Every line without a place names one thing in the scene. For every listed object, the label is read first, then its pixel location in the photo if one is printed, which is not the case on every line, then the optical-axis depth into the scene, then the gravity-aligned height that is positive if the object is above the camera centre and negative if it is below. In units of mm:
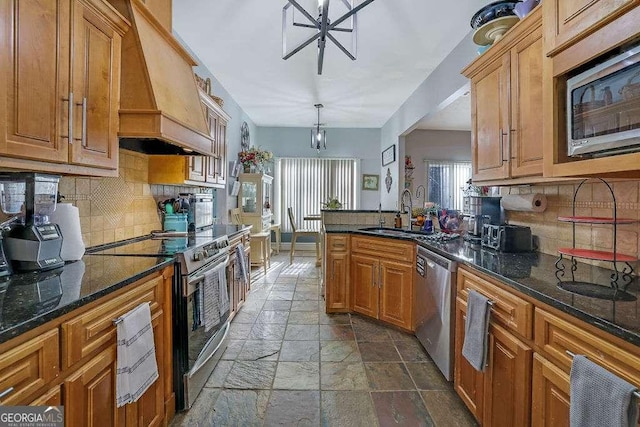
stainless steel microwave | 1110 +403
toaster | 2094 -160
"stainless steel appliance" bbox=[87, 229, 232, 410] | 1834 -571
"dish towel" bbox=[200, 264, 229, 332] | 2074 -575
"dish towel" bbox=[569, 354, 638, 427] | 836 -504
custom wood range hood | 1830 +765
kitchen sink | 3378 -182
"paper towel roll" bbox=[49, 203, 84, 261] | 1643 -85
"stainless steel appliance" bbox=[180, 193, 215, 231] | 3158 +26
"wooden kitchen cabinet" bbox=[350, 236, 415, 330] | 2830 -608
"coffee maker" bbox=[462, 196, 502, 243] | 2518 +1
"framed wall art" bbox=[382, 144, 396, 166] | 5961 +1135
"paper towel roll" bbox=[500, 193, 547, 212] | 2072 +79
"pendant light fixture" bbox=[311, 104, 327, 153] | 5340 +1245
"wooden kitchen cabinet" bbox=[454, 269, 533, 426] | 1313 -708
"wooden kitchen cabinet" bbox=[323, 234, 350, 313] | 3318 -613
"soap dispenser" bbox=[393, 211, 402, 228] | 3764 -83
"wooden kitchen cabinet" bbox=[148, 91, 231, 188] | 2826 +464
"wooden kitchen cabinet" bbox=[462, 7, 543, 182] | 1795 +678
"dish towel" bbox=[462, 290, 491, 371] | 1553 -577
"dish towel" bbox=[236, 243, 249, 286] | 3105 -469
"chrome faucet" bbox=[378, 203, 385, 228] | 3873 -61
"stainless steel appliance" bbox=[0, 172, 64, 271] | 1400 -50
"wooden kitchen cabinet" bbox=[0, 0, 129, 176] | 1180 +543
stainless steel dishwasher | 2057 -645
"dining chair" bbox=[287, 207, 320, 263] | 5871 -375
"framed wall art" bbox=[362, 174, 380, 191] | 7297 +715
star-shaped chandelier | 2072 +1304
